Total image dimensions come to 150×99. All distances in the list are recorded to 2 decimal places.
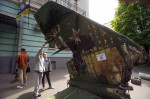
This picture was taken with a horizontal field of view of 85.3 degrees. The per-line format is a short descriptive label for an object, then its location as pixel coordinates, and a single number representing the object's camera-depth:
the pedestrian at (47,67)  3.81
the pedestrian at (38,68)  2.97
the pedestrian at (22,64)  3.84
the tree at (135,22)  10.22
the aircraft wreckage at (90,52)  1.22
